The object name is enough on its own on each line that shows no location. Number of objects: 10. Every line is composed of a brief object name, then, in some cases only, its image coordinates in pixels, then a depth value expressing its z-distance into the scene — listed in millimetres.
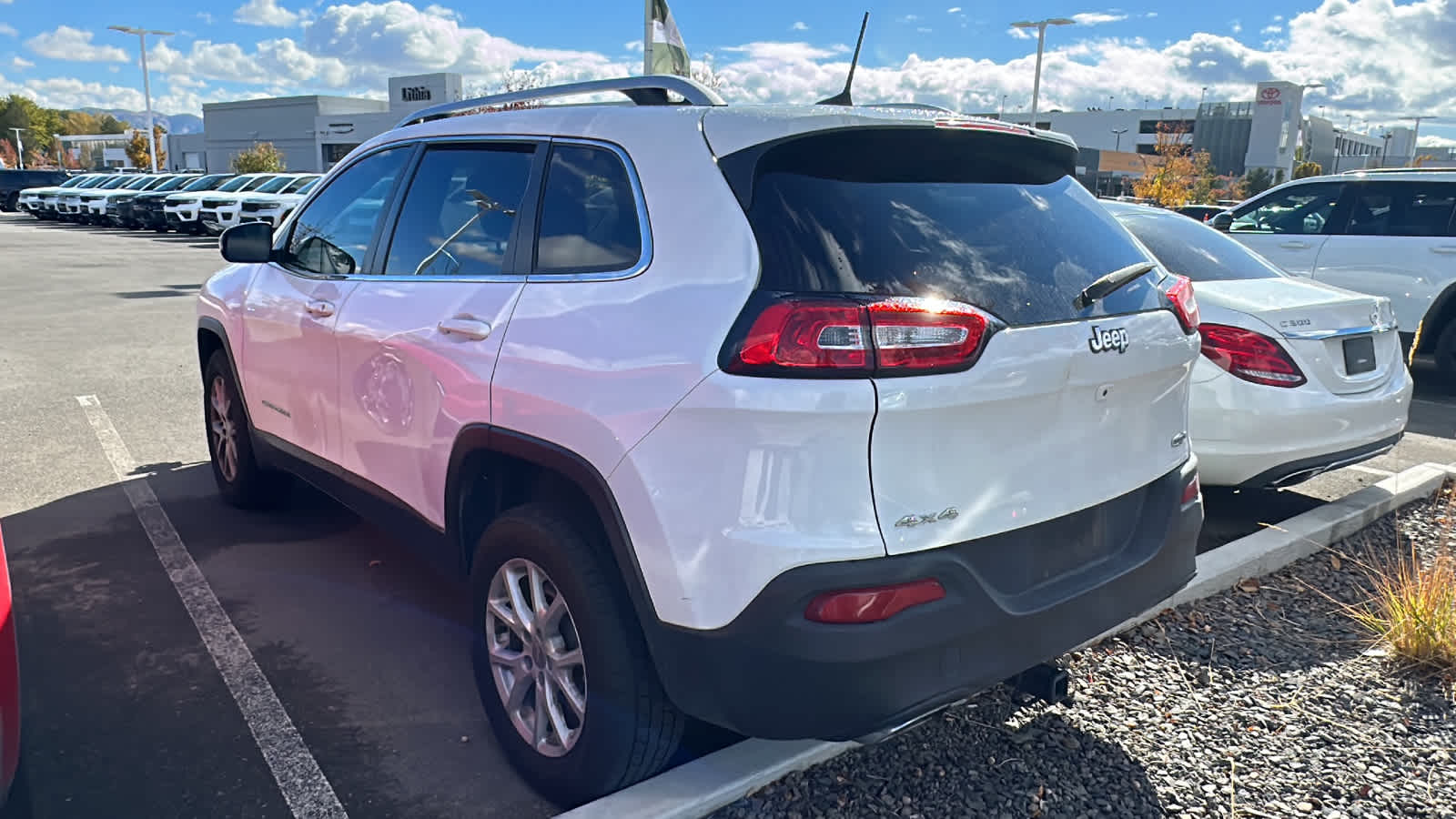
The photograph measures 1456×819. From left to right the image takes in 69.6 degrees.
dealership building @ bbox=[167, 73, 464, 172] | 83250
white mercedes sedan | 4566
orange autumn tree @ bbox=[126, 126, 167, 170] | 94750
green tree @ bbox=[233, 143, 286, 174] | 63934
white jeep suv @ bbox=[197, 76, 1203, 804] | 2238
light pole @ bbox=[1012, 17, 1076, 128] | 33312
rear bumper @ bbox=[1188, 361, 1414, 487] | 4551
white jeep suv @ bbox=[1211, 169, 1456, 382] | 8414
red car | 2154
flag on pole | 10789
